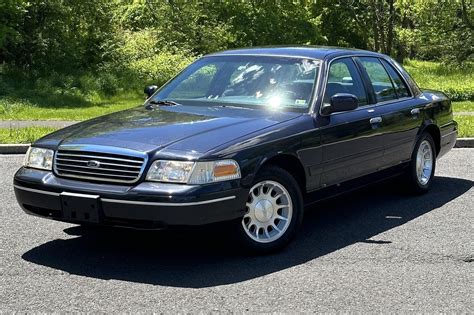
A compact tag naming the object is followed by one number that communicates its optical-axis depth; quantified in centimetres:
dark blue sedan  512
